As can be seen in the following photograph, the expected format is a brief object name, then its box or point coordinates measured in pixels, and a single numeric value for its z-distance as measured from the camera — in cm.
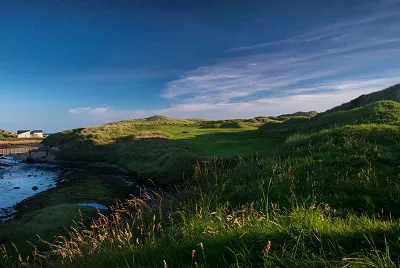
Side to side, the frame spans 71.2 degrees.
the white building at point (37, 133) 15150
